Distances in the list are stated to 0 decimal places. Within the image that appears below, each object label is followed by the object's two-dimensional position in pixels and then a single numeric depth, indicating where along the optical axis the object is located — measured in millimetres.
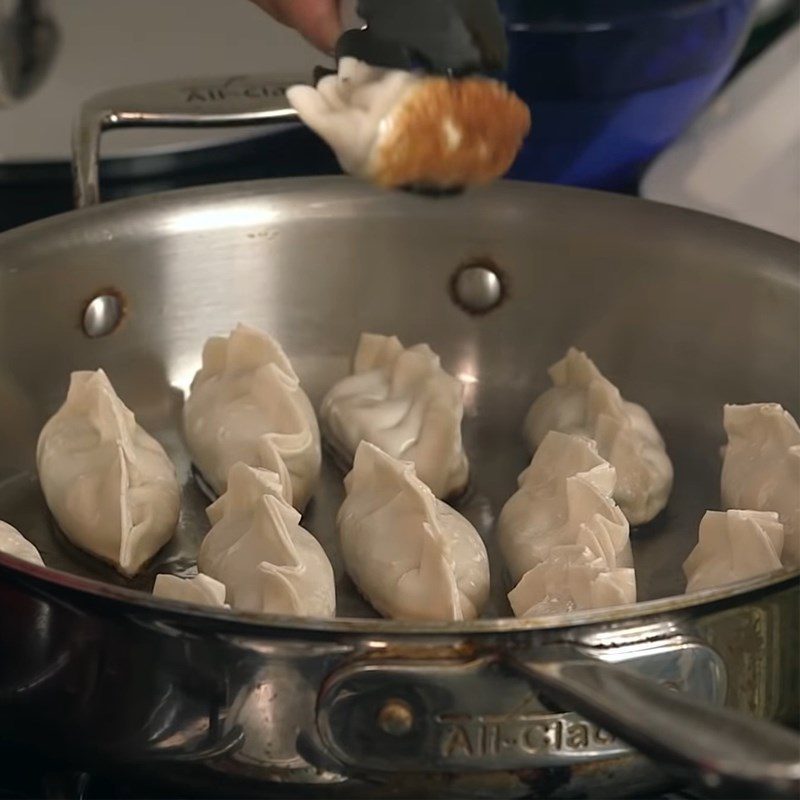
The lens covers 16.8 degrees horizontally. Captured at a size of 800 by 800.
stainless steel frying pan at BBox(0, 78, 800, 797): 588
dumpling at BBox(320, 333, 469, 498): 729
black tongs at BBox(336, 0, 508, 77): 640
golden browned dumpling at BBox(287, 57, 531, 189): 645
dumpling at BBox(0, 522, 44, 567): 673
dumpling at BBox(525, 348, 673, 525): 724
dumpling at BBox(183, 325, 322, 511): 725
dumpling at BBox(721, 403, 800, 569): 705
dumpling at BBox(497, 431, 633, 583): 688
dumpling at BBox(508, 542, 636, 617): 657
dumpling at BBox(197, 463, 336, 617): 660
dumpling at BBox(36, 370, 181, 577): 698
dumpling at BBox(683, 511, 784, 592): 673
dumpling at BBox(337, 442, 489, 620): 668
